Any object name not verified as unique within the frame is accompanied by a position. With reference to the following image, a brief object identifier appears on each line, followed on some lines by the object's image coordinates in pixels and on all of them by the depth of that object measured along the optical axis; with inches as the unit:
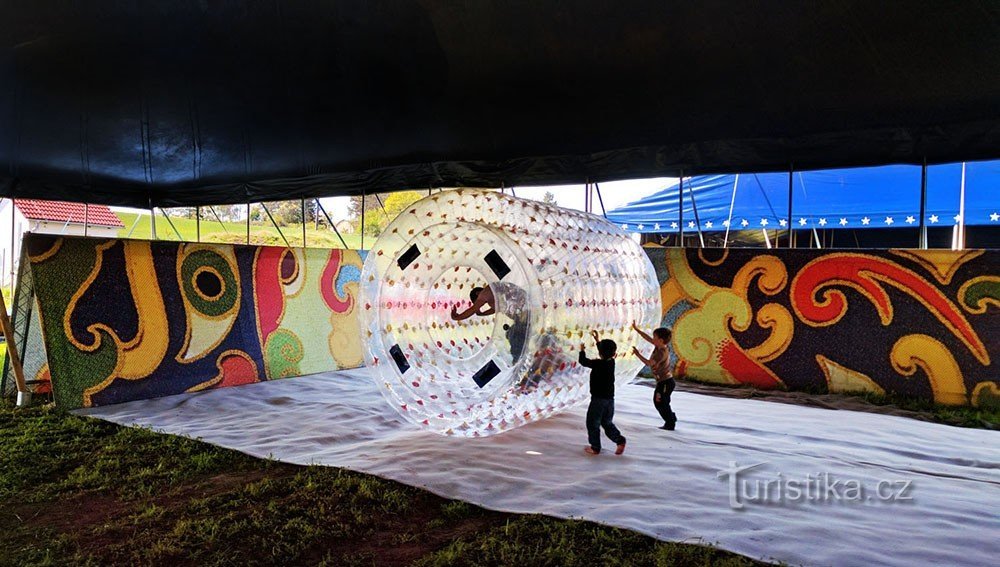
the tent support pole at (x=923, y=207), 235.0
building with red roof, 424.8
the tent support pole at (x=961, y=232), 290.3
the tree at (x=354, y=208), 670.5
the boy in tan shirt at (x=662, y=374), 197.3
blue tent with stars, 325.1
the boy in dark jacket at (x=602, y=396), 171.8
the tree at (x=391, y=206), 466.6
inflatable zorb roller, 167.6
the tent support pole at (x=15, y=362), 227.9
